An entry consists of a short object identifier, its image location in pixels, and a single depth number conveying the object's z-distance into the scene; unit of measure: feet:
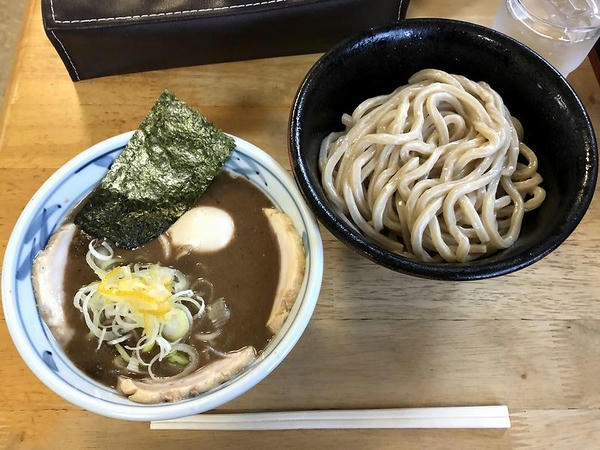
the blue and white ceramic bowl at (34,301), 0.92
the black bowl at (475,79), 0.98
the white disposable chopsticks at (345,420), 1.09
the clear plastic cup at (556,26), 1.41
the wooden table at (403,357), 1.09
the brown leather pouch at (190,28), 1.34
